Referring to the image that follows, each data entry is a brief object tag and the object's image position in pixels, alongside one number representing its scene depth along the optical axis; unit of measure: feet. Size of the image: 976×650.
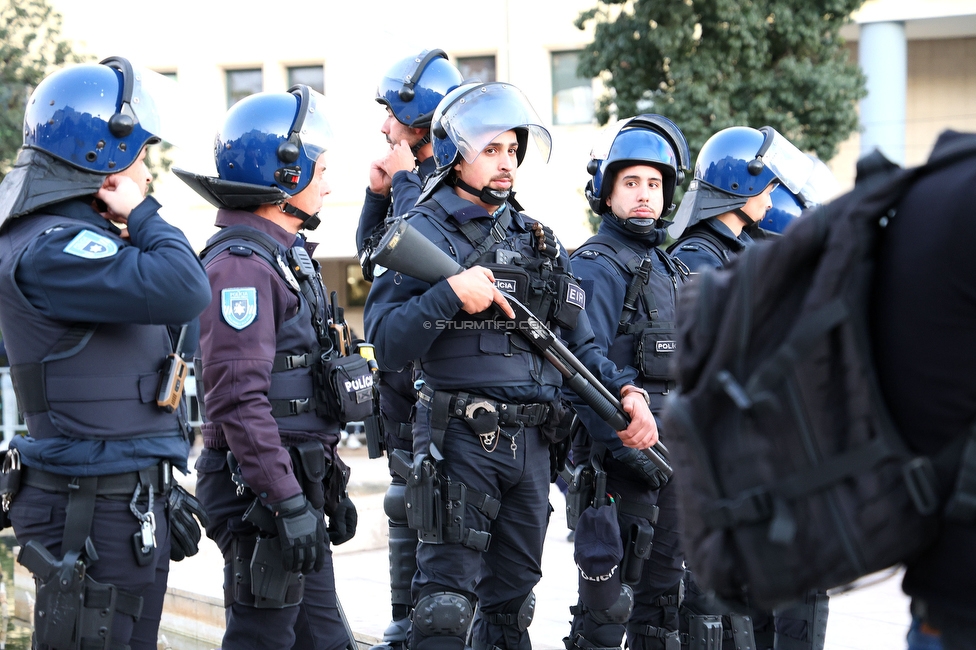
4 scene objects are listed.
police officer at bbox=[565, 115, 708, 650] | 13.75
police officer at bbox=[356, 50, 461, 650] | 16.67
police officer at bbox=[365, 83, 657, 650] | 12.14
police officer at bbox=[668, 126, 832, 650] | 16.07
